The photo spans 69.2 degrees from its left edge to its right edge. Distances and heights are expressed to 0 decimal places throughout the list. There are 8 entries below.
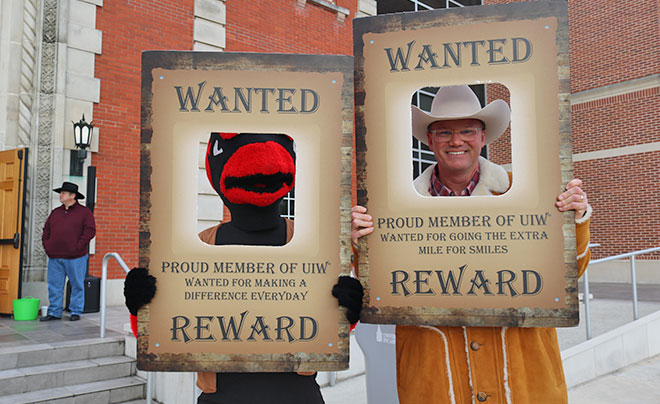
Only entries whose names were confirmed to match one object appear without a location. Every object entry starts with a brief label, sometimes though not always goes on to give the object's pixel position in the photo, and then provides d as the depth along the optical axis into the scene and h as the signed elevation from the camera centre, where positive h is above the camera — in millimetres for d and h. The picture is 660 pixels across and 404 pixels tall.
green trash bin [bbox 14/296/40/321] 6066 -1006
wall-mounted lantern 6906 +1269
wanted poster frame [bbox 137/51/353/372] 1602 +4
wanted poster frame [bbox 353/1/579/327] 1574 +125
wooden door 6391 +109
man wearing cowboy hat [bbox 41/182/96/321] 6035 -219
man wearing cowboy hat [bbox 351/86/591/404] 1672 -400
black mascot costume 1747 +84
